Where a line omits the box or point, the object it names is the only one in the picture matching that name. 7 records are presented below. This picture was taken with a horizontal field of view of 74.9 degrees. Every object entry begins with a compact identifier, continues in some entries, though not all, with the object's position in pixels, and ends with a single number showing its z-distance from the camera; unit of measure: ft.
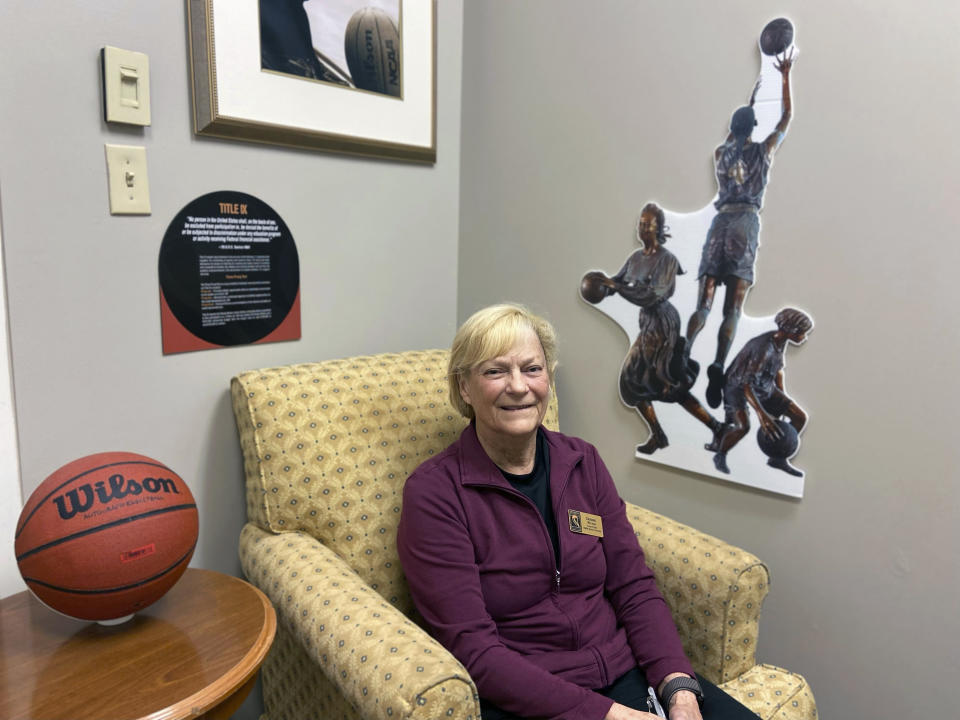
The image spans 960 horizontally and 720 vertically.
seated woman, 3.95
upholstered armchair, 4.29
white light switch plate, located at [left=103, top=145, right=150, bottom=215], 4.40
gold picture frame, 4.75
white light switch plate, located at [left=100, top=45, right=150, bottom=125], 4.27
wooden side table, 3.00
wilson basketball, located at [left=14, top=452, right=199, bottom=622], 3.18
